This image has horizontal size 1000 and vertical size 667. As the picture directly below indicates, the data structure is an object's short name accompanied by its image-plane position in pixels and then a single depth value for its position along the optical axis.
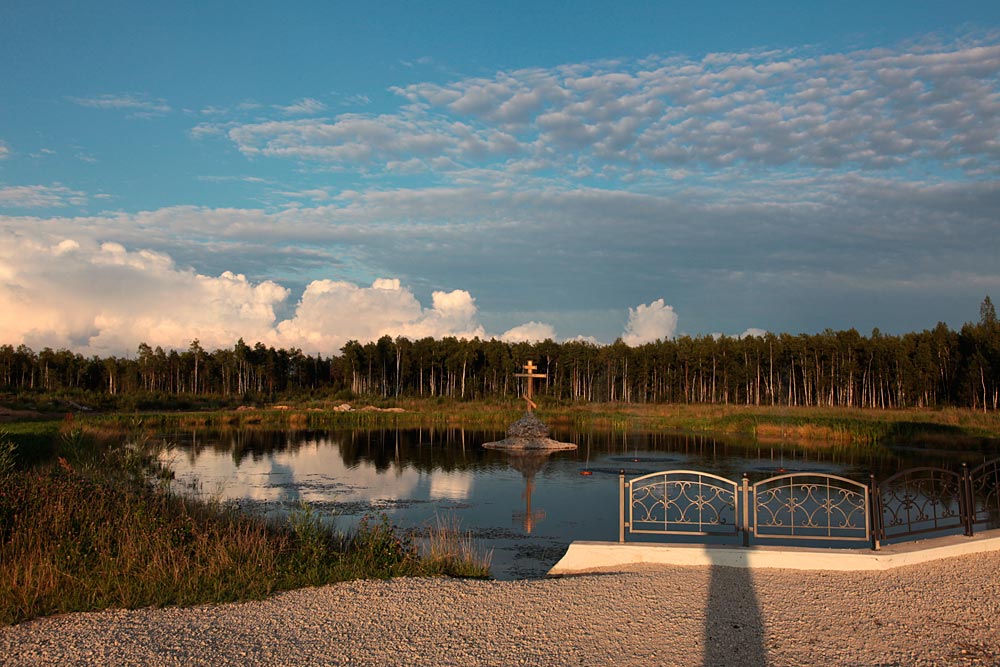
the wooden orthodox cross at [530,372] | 31.16
